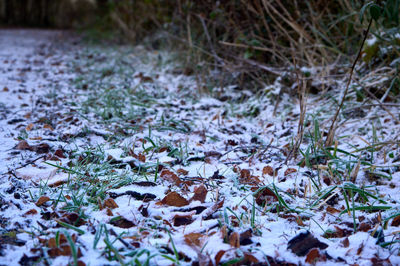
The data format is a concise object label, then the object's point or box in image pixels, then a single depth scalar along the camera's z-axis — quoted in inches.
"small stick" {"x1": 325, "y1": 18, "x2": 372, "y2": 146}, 76.9
